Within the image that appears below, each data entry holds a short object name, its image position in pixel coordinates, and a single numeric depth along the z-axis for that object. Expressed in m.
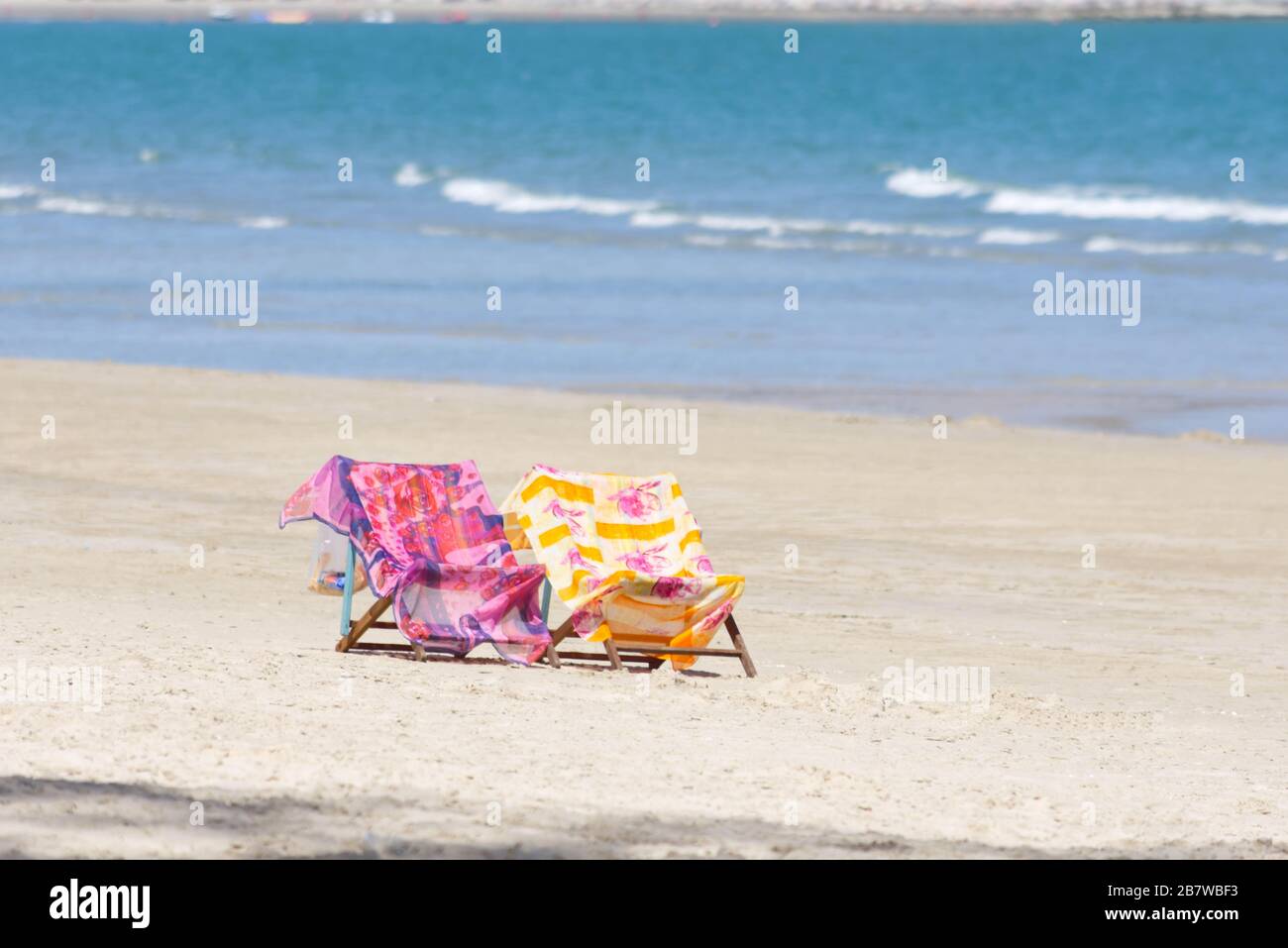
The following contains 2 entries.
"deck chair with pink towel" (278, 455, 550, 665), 19.30
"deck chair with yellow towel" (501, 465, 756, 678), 19.72
